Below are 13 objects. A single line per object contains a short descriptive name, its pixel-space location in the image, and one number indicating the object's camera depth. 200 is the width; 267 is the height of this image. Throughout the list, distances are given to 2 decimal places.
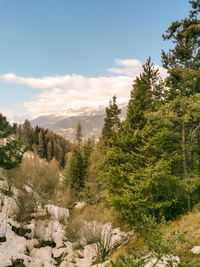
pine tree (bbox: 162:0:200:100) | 12.82
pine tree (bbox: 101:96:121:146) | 30.77
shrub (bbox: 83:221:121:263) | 10.91
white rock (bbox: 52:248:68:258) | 12.70
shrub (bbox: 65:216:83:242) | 15.71
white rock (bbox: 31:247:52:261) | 11.98
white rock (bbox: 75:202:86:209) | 30.40
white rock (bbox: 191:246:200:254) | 5.87
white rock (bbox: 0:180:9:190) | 22.42
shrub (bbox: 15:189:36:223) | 15.19
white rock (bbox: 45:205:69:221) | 19.54
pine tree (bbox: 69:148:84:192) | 35.41
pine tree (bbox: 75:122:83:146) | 71.96
